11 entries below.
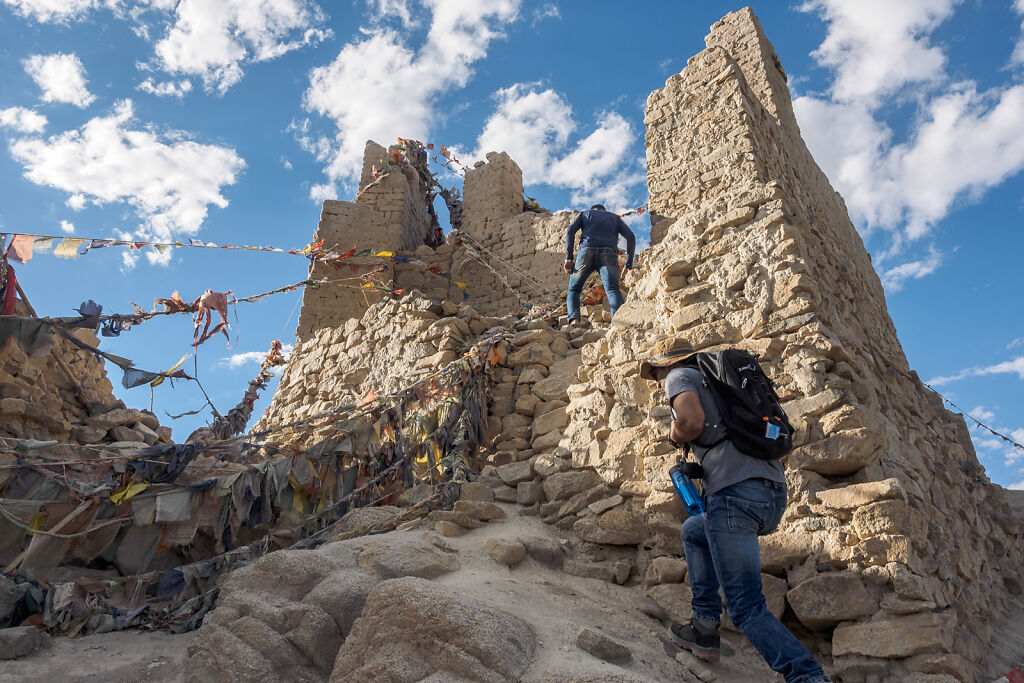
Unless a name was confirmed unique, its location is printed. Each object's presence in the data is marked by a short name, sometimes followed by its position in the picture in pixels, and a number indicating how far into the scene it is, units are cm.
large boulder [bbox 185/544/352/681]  227
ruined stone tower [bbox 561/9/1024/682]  259
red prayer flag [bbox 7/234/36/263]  489
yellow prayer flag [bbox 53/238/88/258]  548
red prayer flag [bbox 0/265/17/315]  470
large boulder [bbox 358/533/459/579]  280
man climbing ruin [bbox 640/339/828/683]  234
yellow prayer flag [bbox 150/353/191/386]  468
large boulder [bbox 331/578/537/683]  201
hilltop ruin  241
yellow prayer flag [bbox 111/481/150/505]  358
